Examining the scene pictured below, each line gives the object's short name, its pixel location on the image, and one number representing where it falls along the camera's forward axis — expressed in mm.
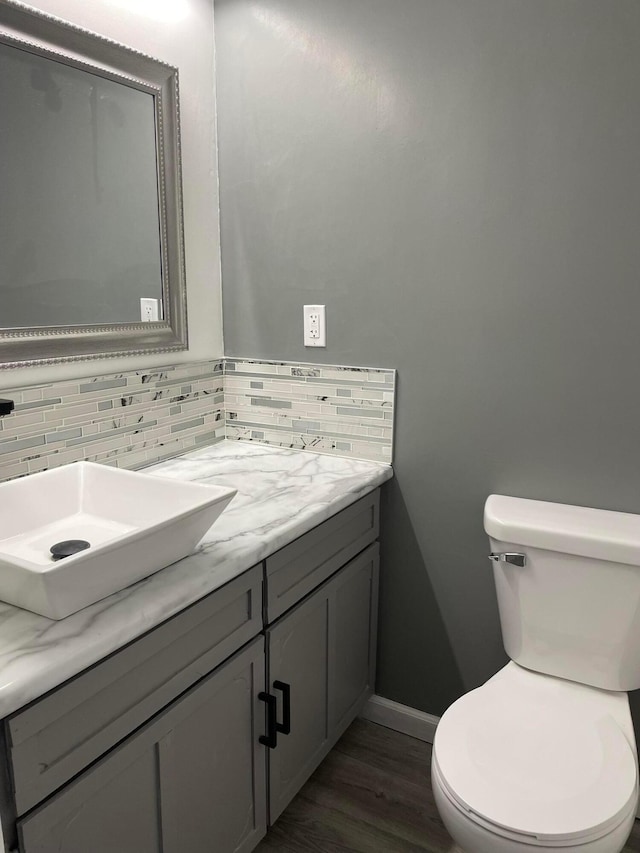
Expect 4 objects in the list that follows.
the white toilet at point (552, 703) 1135
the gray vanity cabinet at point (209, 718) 922
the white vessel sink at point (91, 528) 931
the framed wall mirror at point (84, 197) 1417
